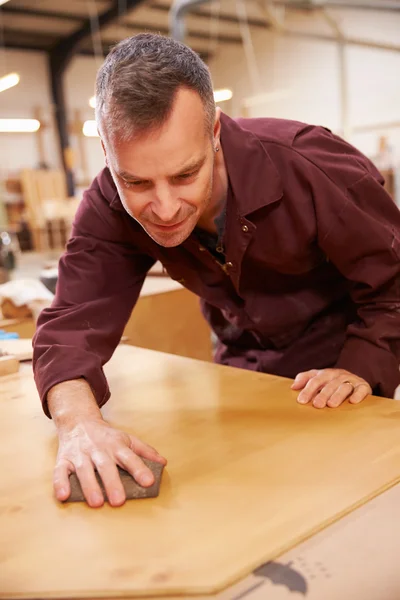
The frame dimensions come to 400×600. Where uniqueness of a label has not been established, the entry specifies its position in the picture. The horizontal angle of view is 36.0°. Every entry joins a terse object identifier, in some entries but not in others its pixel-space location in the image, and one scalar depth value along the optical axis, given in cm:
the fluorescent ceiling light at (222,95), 931
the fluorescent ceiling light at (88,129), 1087
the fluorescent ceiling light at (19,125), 1073
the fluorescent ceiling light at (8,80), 867
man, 95
